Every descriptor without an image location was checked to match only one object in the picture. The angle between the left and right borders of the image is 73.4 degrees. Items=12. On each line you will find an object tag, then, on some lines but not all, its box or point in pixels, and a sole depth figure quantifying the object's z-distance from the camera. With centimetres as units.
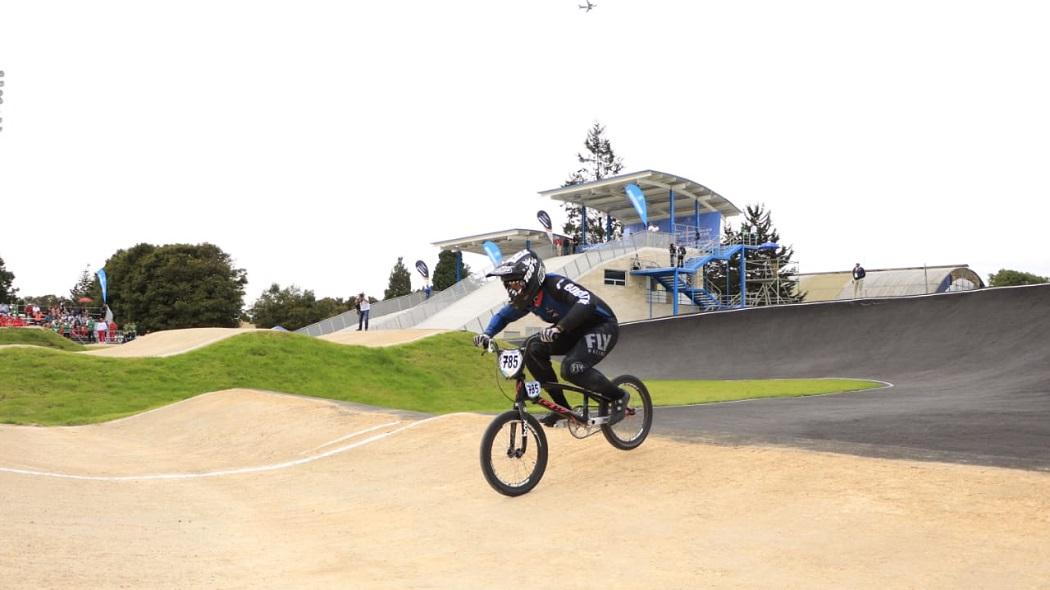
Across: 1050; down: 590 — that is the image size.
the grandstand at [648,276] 4781
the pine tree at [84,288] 10776
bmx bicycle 651
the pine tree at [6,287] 8956
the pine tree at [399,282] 9969
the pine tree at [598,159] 9381
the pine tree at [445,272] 9000
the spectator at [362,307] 3472
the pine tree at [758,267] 5880
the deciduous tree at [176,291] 6856
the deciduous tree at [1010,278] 7325
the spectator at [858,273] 3505
